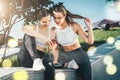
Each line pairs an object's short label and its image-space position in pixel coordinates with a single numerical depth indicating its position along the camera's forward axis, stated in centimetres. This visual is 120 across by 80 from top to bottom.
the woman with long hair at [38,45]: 270
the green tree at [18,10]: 624
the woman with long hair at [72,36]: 297
